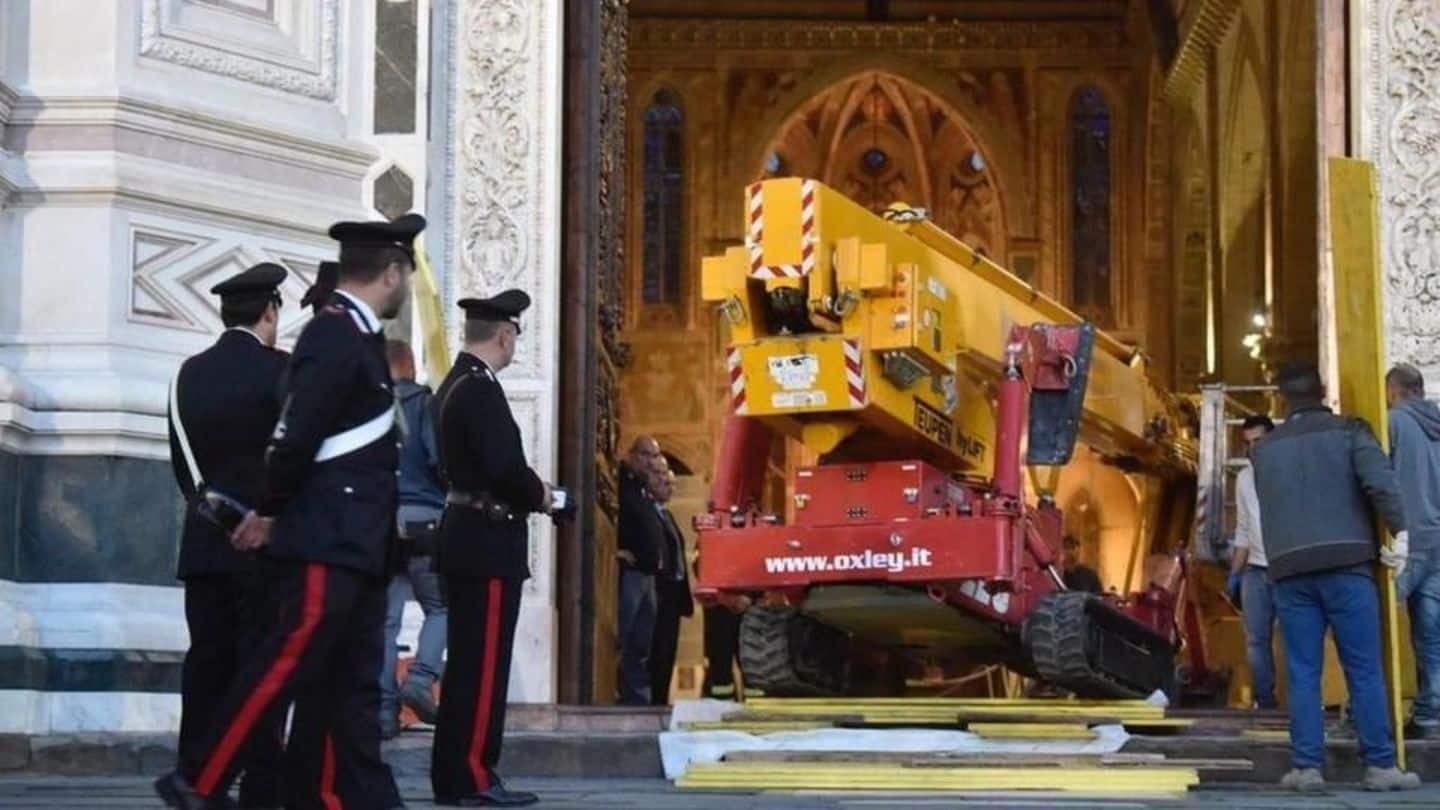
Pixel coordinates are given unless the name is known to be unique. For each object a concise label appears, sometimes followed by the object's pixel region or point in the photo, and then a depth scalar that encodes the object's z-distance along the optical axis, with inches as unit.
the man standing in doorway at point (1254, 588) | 548.1
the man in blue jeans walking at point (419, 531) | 441.4
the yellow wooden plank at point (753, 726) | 453.1
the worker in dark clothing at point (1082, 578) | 696.4
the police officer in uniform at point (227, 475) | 317.4
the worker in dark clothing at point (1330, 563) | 401.7
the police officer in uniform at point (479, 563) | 350.3
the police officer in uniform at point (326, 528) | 285.9
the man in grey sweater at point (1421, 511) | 465.7
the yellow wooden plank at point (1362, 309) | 405.4
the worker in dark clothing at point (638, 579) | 606.5
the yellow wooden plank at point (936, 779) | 380.8
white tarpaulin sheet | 427.2
